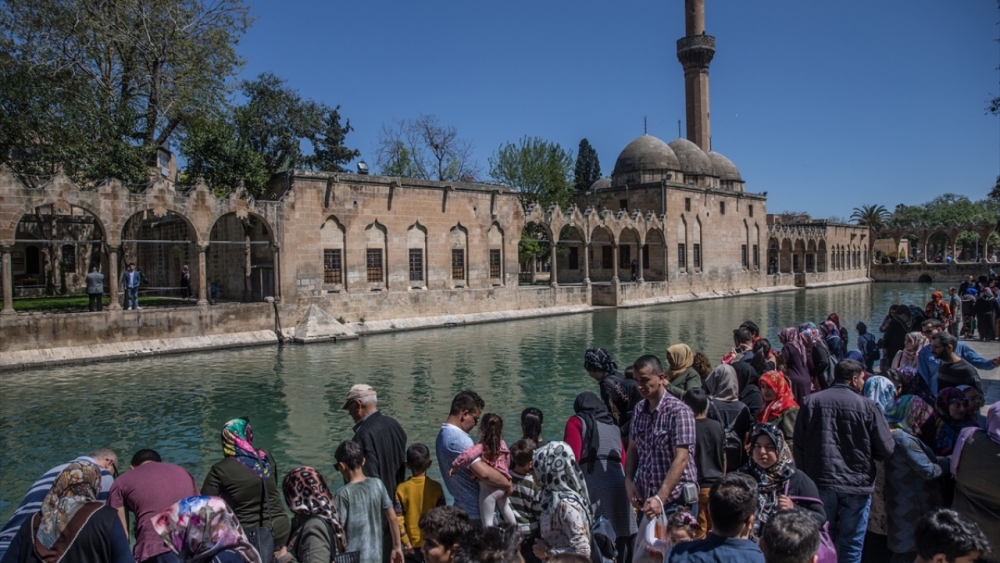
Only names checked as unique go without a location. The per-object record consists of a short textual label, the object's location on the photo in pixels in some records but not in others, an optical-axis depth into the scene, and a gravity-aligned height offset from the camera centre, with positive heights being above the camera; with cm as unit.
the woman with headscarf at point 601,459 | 404 -115
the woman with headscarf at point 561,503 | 316 -112
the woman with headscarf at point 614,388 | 485 -88
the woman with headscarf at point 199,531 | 282 -107
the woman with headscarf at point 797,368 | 631 -99
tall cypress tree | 5912 +906
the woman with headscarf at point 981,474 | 340 -111
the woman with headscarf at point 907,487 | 390 -134
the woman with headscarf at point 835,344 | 817 -100
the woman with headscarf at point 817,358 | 678 -97
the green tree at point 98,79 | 2153 +678
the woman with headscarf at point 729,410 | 441 -106
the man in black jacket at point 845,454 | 392 -113
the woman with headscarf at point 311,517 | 338 -124
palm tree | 5991 +397
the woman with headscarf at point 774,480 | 349 -113
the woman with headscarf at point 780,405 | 490 -104
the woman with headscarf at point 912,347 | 659 -85
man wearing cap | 421 -105
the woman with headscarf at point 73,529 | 281 -106
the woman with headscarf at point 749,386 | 557 -104
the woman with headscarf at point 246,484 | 363 -113
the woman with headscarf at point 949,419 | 427 -102
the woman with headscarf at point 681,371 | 506 -81
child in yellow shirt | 394 -134
